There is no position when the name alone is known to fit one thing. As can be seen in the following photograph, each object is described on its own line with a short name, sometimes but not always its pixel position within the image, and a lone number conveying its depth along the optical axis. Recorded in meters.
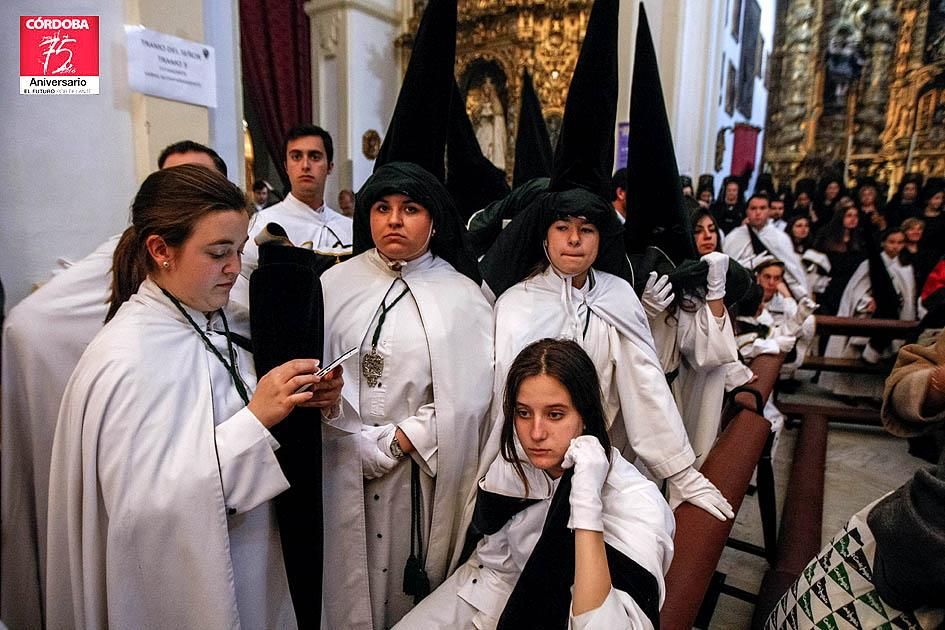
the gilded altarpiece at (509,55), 8.33
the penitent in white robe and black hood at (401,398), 1.95
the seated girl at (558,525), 1.37
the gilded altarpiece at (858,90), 14.45
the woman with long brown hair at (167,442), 1.36
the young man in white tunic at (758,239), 5.81
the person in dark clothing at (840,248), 6.93
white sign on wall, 2.91
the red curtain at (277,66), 8.19
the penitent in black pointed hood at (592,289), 2.17
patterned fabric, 1.54
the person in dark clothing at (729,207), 7.50
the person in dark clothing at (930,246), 6.26
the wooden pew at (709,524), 1.51
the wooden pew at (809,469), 2.74
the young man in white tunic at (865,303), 5.90
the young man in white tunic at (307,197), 3.53
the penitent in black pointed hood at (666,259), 2.58
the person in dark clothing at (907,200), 8.64
